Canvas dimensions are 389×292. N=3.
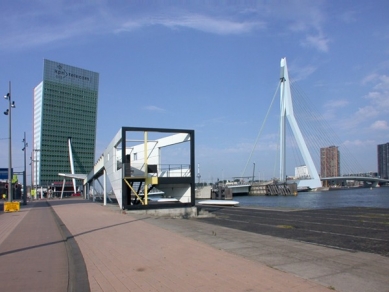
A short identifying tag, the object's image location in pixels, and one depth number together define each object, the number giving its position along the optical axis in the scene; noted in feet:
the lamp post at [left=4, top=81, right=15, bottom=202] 97.55
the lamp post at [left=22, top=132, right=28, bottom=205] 150.09
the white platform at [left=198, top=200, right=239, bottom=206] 122.60
